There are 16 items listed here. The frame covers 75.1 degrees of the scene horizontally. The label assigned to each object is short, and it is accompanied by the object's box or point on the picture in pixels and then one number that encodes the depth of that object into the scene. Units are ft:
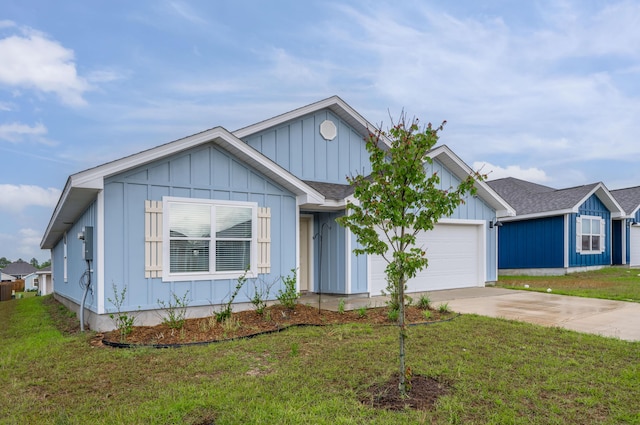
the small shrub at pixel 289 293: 28.81
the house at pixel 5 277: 204.13
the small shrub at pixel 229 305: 25.72
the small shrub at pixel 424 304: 29.43
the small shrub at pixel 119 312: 23.79
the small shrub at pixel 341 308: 28.43
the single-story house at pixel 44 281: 118.83
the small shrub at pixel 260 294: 28.19
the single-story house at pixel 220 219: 24.99
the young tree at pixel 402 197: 13.64
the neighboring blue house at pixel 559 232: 60.85
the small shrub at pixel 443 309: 28.17
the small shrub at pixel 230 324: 23.49
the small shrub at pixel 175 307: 25.40
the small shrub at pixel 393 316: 25.77
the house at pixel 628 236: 73.77
